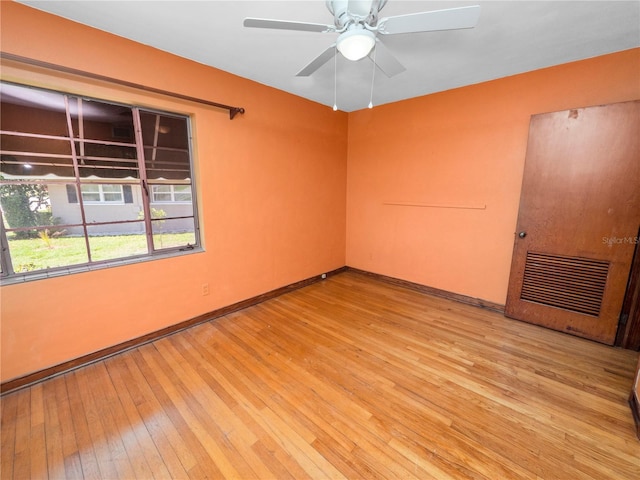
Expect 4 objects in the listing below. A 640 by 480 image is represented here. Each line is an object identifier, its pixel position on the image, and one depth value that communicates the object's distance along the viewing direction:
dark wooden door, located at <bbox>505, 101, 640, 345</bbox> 2.24
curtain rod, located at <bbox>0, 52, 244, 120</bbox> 1.70
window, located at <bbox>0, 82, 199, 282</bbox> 1.85
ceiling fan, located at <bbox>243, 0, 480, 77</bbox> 1.33
